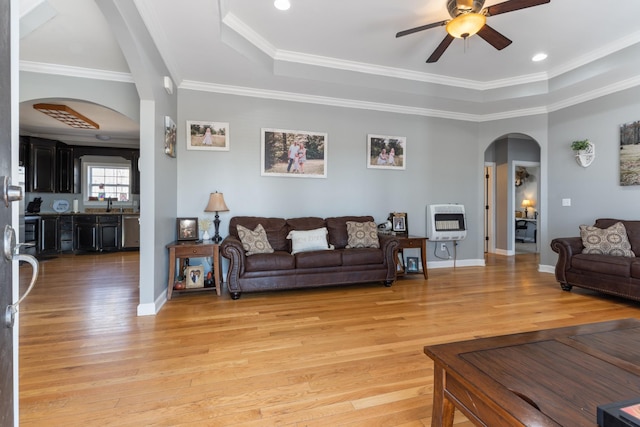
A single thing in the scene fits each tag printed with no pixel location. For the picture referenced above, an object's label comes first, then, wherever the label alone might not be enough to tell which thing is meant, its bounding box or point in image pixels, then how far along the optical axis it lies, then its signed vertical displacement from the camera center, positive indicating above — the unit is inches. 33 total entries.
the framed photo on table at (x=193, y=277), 143.9 -30.4
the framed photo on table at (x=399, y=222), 190.7 -6.2
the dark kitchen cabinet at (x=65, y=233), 262.2 -17.4
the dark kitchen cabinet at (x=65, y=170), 271.0 +38.8
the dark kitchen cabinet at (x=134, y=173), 302.8 +38.9
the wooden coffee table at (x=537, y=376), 35.0 -21.8
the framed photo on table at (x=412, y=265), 183.0 -31.4
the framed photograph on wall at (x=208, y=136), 163.2 +41.5
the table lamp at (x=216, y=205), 152.3 +3.8
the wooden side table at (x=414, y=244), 174.1 -18.2
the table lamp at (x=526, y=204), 373.3 +9.9
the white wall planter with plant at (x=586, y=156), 177.0 +33.2
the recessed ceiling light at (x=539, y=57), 148.2 +76.6
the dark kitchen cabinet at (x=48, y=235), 253.4 -18.4
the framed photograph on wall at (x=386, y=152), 194.5 +39.2
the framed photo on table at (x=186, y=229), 151.4 -8.0
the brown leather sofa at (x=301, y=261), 138.9 -23.4
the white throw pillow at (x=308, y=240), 154.9 -14.0
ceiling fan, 93.7 +62.8
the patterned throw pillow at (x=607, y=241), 144.5 -13.6
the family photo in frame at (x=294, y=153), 175.8 +34.7
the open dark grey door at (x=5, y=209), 27.2 +0.3
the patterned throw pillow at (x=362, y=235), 164.9 -12.1
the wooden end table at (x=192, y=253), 136.6 -18.5
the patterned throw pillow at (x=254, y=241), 147.0 -13.7
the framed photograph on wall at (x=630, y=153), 158.6 +31.3
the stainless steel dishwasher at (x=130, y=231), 276.8 -16.6
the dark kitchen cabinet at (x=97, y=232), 267.4 -17.2
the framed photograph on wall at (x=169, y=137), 135.3 +35.1
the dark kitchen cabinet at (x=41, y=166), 250.1 +38.9
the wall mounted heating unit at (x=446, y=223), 202.4 -6.9
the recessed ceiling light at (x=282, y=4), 108.0 +74.5
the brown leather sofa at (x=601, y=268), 130.3 -25.2
